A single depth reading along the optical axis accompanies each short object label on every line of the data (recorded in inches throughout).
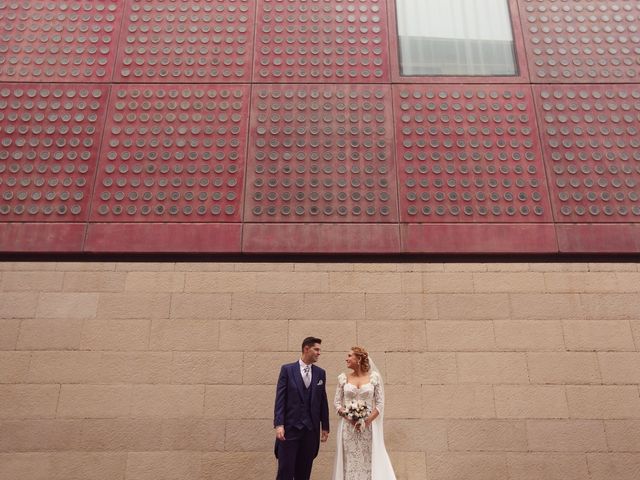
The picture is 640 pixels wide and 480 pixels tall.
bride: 188.2
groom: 189.3
